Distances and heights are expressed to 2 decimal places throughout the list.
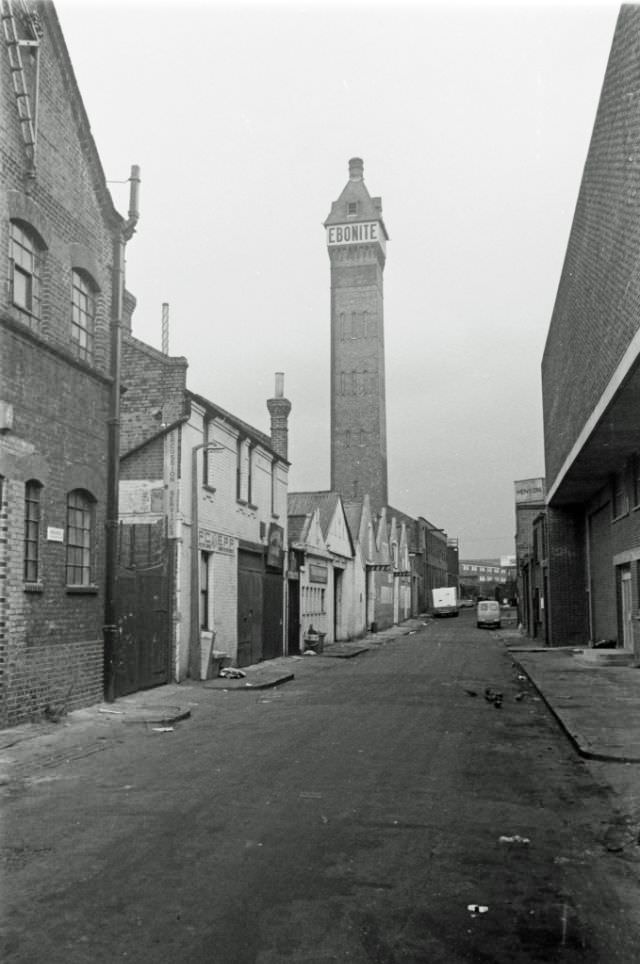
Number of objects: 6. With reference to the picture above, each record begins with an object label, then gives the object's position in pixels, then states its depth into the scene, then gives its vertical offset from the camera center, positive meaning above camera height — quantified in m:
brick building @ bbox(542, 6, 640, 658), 13.89 +3.90
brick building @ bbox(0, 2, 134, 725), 11.32 +2.88
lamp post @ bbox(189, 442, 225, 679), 17.75 +0.12
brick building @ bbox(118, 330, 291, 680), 16.31 +1.18
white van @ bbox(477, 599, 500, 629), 51.19 -1.99
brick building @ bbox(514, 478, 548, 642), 35.88 +0.28
